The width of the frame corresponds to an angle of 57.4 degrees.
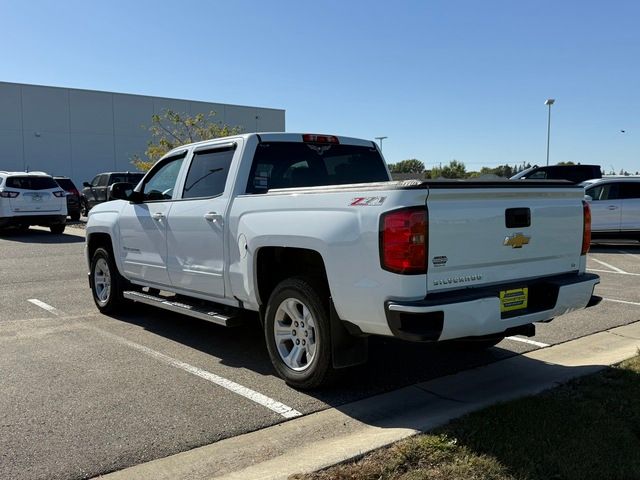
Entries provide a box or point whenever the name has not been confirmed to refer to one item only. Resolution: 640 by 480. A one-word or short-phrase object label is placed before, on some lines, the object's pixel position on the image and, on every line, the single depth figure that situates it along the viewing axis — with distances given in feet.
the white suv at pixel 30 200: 56.49
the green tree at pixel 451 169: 230.68
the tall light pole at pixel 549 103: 120.98
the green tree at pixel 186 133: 82.64
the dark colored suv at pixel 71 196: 75.61
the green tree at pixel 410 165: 269.64
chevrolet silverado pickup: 12.16
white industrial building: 131.03
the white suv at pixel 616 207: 49.16
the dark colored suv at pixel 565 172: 65.62
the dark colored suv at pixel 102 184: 72.23
